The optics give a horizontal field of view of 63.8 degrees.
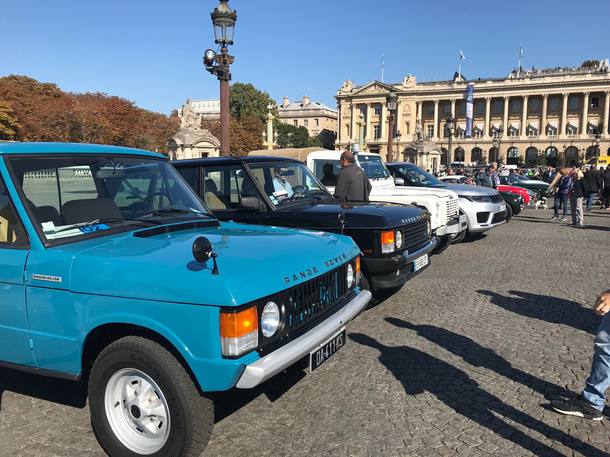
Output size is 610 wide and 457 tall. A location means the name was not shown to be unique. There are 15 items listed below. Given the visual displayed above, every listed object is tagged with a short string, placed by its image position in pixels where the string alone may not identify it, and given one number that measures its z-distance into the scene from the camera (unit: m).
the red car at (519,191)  19.48
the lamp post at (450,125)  32.56
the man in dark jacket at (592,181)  17.50
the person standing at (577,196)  15.10
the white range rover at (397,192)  9.16
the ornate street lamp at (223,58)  10.48
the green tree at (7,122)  50.06
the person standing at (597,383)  3.47
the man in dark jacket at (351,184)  8.30
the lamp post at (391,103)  22.86
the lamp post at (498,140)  91.51
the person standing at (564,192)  16.94
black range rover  5.84
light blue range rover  2.81
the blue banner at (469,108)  83.50
